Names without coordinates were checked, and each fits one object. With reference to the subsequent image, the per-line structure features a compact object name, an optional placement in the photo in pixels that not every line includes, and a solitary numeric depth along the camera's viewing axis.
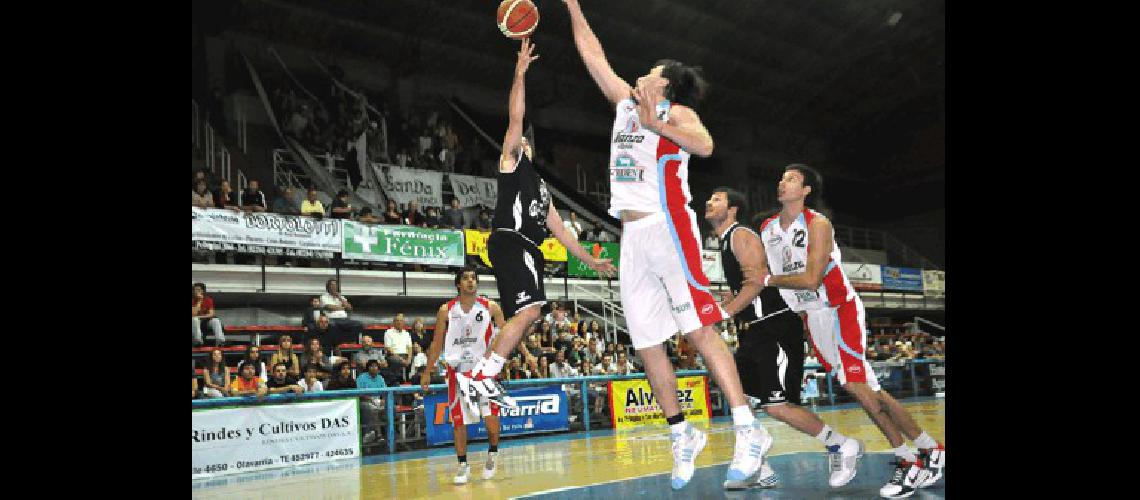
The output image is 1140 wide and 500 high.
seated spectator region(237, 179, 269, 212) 13.09
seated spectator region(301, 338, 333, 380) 10.95
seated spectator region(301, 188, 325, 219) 13.91
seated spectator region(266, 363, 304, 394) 9.64
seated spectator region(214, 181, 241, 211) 12.69
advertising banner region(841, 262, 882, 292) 24.78
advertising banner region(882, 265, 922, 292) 26.41
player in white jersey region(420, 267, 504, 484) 7.21
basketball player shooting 5.94
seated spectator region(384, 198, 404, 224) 15.08
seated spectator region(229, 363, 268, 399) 9.23
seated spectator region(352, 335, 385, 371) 12.08
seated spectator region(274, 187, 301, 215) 13.59
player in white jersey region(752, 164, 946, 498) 4.81
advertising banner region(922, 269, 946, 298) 28.19
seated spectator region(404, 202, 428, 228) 15.44
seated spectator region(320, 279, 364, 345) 12.75
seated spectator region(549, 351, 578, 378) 13.73
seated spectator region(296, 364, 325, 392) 10.36
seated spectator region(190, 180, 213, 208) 12.28
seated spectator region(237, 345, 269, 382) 9.85
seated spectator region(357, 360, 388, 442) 10.50
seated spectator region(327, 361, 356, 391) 10.62
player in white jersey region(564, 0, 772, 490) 4.59
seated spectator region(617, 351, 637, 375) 14.90
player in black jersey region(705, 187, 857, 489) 5.28
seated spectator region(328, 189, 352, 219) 14.45
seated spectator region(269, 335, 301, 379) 10.54
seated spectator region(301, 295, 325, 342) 11.87
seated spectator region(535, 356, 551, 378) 13.32
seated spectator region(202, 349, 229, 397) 9.54
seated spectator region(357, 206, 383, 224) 14.65
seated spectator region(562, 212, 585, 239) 16.88
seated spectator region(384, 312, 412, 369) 11.92
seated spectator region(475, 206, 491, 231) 16.60
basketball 5.84
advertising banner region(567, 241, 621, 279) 17.66
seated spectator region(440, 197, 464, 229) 15.75
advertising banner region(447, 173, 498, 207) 18.89
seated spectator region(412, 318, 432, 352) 12.91
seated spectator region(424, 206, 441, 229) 15.61
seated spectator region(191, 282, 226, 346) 10.88
